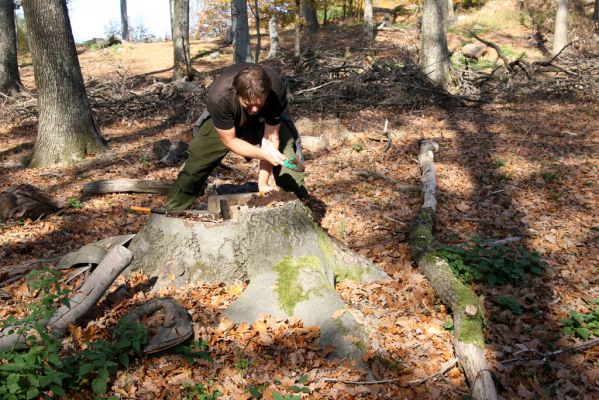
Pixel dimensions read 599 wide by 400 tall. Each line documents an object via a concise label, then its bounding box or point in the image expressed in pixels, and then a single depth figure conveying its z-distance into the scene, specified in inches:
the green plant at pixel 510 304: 145.3
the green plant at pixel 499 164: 264.4
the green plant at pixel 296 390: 107.8
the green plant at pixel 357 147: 308.3
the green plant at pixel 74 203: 224.1
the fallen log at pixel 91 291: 123.5
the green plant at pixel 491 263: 157.5
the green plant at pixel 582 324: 133.2
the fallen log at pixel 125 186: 237.9
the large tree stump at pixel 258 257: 138.1
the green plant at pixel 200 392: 110.8
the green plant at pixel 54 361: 94.1
